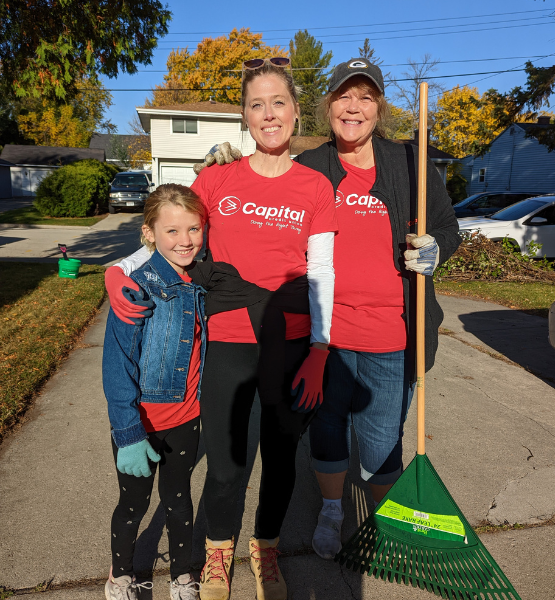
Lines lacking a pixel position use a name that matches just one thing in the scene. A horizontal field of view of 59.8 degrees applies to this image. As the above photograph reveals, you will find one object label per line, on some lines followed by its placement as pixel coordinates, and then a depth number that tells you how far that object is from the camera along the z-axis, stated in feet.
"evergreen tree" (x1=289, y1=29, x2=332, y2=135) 153.48
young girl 5.93
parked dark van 74.49
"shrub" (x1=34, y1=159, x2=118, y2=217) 69.41
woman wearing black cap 7.00
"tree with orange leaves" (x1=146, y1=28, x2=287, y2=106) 135.74
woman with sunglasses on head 6.38
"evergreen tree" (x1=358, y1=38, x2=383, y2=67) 146.78
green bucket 28.45
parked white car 36.85
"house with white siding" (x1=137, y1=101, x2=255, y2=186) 88.07
